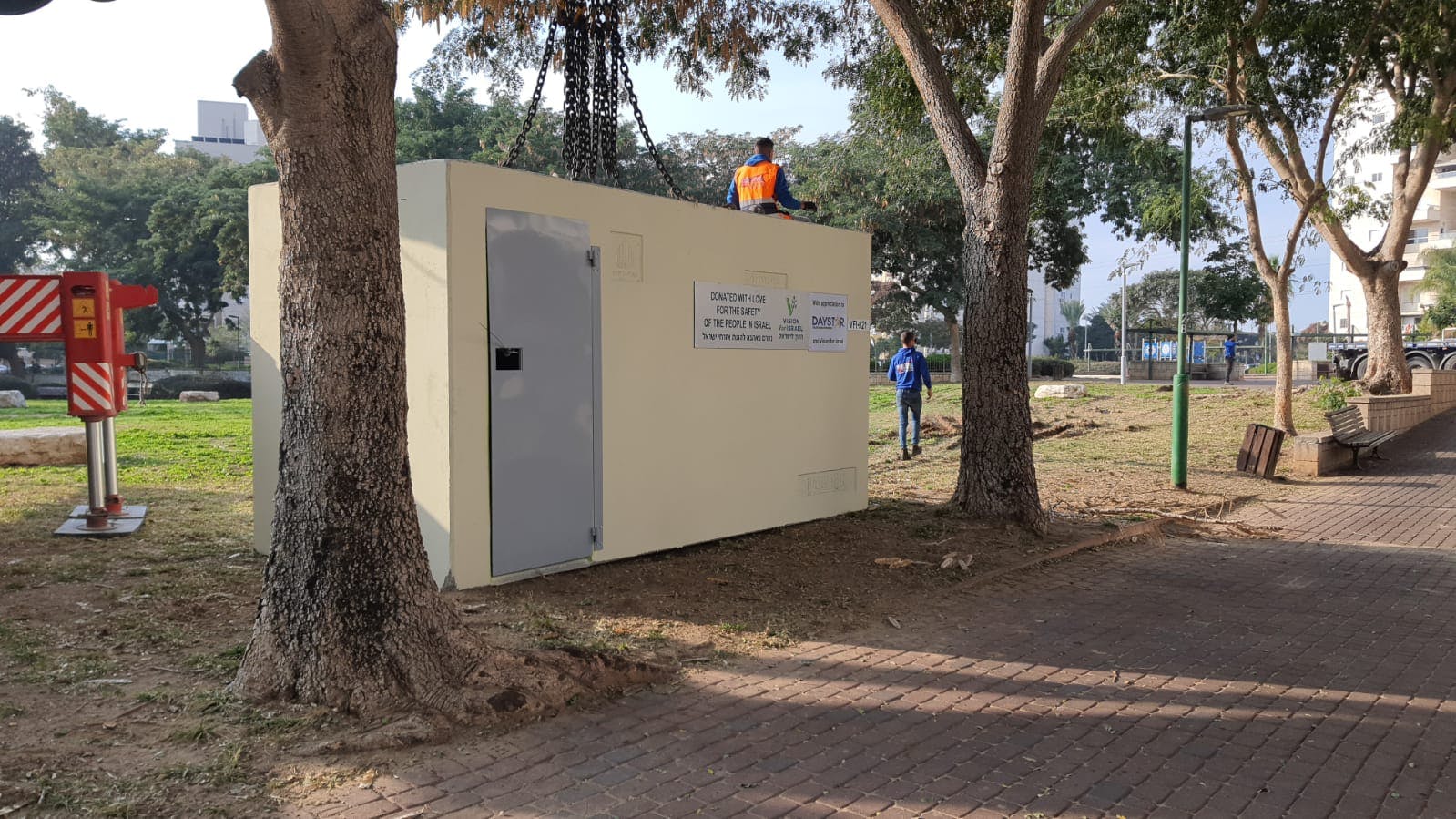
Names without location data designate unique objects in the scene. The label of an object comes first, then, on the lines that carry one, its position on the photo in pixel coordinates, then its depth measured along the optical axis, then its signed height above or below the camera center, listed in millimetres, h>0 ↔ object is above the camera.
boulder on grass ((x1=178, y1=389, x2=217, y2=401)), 28062 -801
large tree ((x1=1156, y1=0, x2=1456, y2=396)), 15180 +4388
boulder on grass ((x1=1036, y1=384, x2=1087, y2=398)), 25094 -704
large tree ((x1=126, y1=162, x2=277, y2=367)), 34969 +3981
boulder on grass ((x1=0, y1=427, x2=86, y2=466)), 12430 -963
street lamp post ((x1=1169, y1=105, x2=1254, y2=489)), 12766 +180
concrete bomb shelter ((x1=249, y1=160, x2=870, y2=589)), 6707 -42
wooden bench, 15258 -1062
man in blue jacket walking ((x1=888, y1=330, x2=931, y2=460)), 15508 -208
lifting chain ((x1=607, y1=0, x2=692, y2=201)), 8203 +2236
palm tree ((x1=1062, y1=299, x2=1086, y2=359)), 101438 +4837
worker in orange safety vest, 9672 +1628
